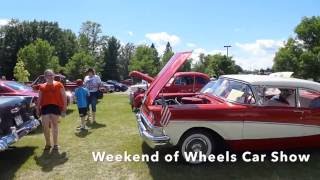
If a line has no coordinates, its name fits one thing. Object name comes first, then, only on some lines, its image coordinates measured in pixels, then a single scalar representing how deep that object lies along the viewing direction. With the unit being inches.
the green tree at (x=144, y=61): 1651.3
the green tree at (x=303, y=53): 1296.6
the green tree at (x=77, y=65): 1716.0
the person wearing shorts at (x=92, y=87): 307.0
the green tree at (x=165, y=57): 1864.6
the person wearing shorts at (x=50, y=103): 209.5
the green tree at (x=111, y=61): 2105.3
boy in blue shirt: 276.8
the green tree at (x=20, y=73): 1266.0
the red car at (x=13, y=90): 298.0
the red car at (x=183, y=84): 395.5
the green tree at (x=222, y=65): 1643.6
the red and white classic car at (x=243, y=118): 177.0
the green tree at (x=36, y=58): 1534.4
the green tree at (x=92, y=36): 2459.3
